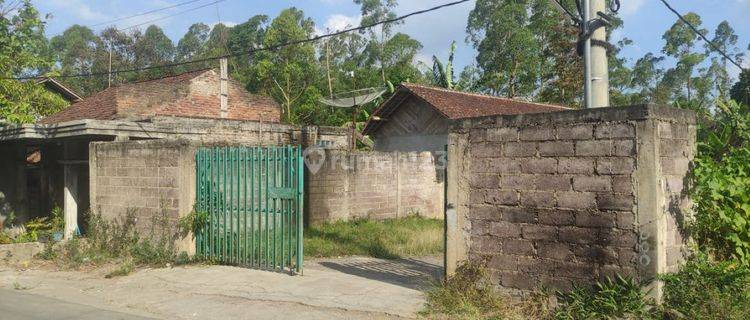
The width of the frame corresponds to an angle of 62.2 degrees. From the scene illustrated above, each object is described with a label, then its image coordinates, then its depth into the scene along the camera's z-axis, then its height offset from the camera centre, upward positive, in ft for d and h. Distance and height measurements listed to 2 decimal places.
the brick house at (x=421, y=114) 61.52 +5.19
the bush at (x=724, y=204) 19.81 -1.40
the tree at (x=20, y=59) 41.70 +7.49
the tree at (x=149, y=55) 146.24 +28.56
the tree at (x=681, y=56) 130.21 +22.35
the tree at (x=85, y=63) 151.94 +26.98
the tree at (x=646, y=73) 134.41 +19.38
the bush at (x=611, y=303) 17.94 -4.14
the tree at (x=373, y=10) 144.05 +36.26
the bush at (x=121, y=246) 32.19 -4.34
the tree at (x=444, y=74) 85.25 +12.61
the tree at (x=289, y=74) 100.46 +15.56
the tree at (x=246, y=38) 162.37 +34.59
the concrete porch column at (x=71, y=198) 42.47 -2.05
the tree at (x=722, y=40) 131.23 +27.19
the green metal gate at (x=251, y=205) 27.73 -1.85
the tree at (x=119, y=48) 146.51 +28.94
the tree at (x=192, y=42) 191.17 +40.24
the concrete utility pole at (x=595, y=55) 23.71 +4.17
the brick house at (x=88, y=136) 38.83 +2.18
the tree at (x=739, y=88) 91.97 +11.20
